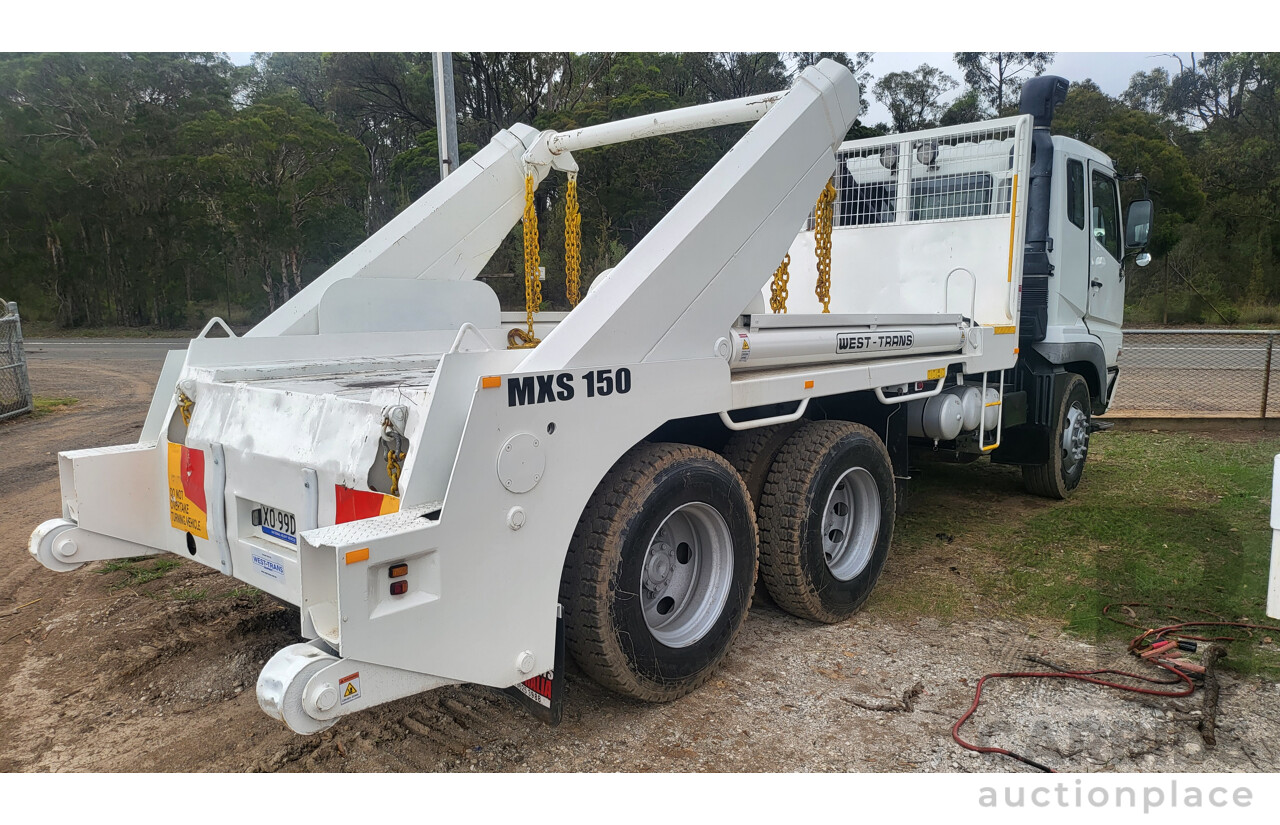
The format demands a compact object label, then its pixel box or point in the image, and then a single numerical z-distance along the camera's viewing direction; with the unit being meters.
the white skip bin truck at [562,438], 2.47
